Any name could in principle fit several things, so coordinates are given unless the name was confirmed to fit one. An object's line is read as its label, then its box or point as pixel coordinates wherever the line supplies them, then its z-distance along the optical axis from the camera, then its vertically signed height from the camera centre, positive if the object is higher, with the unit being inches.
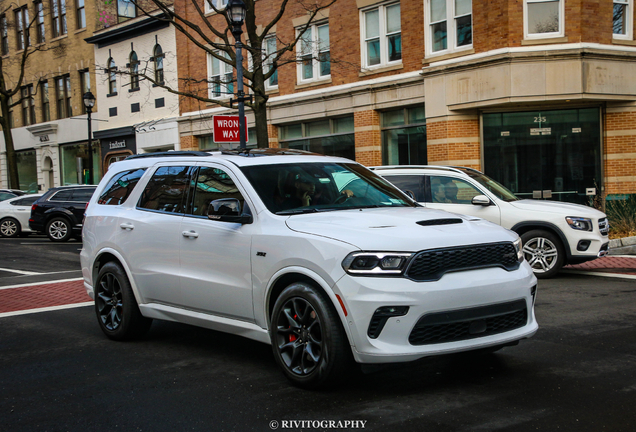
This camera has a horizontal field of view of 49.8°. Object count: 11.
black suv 810.8 -45.1
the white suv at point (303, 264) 180.7 -28.8
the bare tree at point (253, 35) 741.3 +172.7
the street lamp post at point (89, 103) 1130.0 +121.9
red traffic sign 633.6 +39.4
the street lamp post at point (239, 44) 611.9 +117.1
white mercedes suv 411.2 -34.4
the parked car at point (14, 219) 915.4 -52.2
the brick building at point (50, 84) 1423.5 +205.2
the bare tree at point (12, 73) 1342.3 +250.6
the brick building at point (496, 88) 734.5 +83.8
